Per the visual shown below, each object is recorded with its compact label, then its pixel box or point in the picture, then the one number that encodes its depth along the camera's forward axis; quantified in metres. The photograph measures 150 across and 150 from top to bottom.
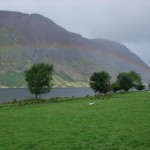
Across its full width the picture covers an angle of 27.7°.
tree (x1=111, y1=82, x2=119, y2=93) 125.88
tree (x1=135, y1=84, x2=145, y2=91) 144.69
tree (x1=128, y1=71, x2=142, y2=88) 154.75
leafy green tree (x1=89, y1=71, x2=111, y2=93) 108.83
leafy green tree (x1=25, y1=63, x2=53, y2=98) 99.00
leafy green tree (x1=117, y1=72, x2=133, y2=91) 123.12
